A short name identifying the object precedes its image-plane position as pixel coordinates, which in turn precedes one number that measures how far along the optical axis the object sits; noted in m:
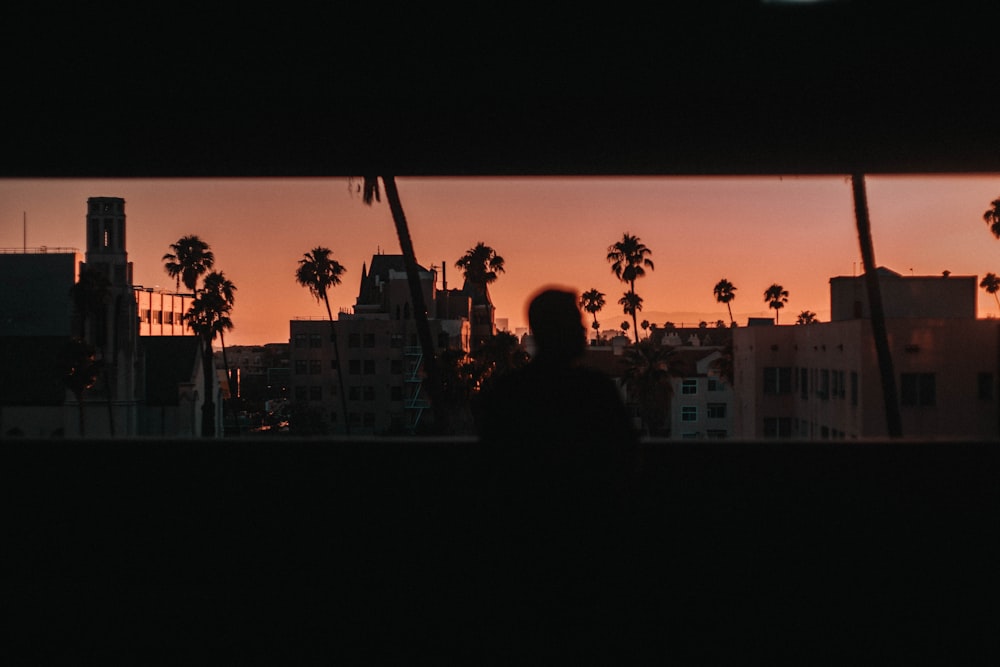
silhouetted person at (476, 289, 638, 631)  2.86
